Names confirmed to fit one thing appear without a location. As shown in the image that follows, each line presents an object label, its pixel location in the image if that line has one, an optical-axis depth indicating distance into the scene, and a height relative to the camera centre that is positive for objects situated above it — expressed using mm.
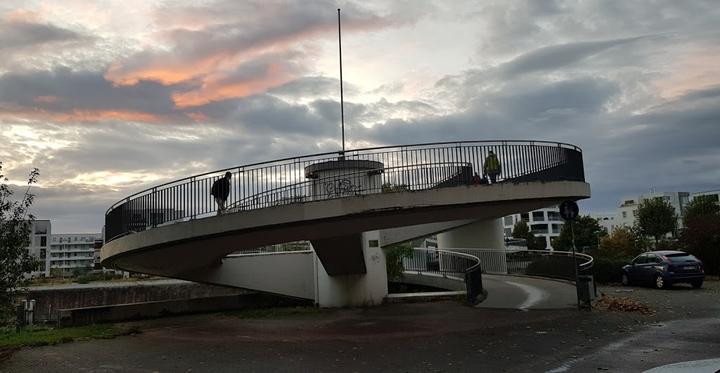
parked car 20094 -1007
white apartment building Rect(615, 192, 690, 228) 122906 +8139
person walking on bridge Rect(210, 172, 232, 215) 15508 +1902
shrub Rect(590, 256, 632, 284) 24000 -1070
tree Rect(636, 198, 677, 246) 48094 +1863
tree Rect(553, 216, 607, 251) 67938 +1214
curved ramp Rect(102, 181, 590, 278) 14422 +1008
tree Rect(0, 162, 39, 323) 11992 +381
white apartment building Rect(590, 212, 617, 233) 127406 +5405
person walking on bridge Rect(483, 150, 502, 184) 15336 +2166
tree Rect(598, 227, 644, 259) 39219 -77
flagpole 20797 +5560
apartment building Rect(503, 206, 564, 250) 116500 +4948
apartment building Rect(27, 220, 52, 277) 113562 +6709
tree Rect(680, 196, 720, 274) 23875 +27
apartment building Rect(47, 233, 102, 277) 149250 +4601
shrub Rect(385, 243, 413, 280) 24141 -210
